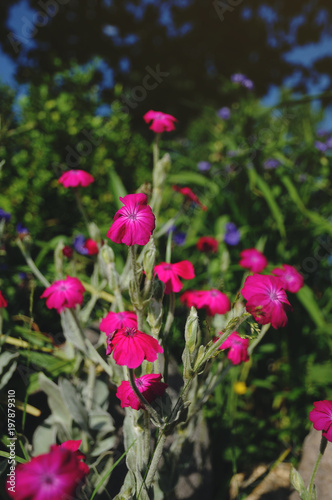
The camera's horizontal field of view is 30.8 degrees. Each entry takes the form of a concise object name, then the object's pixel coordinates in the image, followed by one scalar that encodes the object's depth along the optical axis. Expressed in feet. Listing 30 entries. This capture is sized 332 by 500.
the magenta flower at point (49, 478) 0.89
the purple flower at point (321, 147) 2.94
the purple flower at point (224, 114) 3.92
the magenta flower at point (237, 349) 1.39
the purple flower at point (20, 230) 1.97
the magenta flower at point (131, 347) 1.09
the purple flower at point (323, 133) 3.18
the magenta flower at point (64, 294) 1.40
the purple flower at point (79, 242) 2.20
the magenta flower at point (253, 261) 1.68
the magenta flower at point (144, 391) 1.17
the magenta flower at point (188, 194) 1.77
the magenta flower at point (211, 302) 1.42
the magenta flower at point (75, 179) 1.55
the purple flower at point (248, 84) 3.17
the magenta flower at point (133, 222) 1.13
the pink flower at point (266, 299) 1.16
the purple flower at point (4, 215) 1.96
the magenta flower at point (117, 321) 1.31
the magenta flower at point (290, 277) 1.51
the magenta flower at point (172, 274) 1.32
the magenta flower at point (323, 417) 1.16
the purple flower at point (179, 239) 2.52
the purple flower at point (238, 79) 3.25
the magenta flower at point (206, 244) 1.80
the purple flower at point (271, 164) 2.85
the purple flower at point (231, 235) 2.43
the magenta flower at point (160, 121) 1.53
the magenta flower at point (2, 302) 1.34
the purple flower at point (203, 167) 3.46
